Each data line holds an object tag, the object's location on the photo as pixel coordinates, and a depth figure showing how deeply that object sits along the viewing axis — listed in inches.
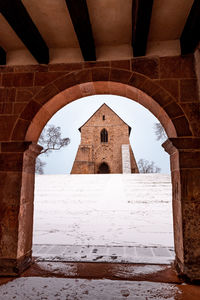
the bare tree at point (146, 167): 941.2
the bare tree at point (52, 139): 690.2
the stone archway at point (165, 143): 88.4
